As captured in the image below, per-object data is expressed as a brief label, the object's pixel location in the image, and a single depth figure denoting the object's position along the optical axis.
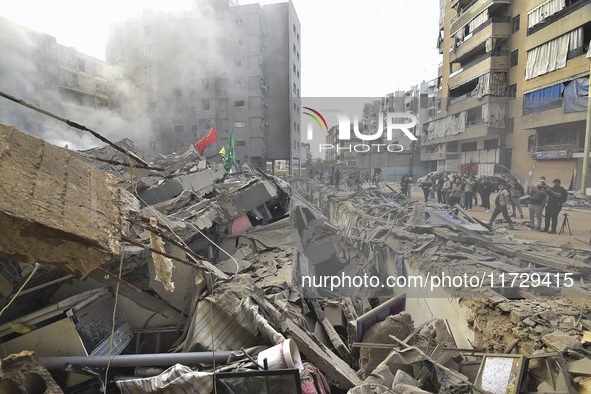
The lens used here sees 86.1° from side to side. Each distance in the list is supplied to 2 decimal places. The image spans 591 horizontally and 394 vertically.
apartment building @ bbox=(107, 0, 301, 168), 29.06
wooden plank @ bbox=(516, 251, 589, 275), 5.29
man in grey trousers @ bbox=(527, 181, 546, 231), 5.60
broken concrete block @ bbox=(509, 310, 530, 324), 4.48
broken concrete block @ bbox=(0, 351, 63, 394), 2.42
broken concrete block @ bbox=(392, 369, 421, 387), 3.46
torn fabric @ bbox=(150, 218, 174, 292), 2.50
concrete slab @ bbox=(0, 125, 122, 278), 1.50
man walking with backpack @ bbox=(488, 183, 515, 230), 6.01
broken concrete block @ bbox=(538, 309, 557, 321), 4.39
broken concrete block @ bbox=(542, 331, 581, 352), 3.64
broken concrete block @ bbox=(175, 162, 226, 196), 7.92
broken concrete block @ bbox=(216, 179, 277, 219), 6.66
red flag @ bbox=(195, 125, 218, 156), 15.05
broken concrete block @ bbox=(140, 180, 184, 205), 7.19
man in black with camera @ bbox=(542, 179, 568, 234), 5.39
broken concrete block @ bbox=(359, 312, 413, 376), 4.11
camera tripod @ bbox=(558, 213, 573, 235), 5.37
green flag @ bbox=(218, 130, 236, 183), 13.53
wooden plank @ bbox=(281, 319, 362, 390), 3.45
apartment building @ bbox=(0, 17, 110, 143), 20.22
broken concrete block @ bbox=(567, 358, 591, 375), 3.29
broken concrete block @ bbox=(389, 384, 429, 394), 3.15
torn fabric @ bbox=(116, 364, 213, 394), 2.65
